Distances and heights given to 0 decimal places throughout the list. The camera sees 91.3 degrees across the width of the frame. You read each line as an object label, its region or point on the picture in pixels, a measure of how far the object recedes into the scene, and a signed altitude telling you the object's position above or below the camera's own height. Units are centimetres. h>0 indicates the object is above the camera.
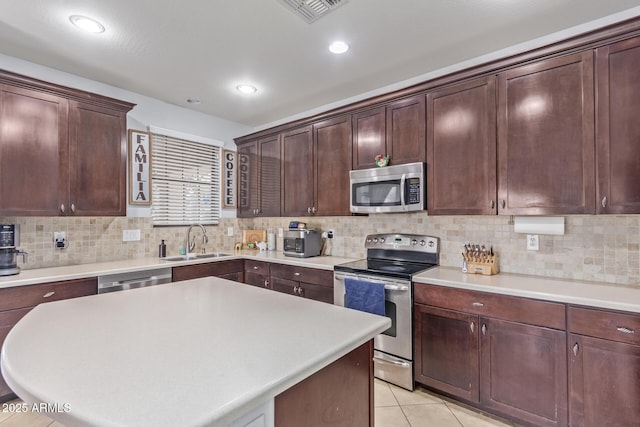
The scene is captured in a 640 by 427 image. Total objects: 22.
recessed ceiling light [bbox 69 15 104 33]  207 +132
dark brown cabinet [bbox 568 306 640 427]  166 -84
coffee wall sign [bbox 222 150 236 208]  428 +54
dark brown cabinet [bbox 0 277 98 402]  222 -59
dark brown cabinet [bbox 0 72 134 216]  245 +58
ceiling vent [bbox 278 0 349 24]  190 +131
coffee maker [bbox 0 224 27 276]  241 -24
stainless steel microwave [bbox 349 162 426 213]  271 +26
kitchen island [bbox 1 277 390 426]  71 -42
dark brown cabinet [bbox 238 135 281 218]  397 +54
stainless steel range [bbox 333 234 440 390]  246 -61
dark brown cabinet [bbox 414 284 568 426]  189 -91
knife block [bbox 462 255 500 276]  245 -39
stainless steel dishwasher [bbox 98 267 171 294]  264 -55
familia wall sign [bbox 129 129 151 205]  336 +55
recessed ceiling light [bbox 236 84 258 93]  318 +134
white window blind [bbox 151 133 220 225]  361 +45
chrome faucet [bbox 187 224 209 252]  362 -25
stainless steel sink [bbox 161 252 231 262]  349 -45
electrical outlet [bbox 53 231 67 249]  286 -19
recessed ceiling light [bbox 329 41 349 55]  238 +133
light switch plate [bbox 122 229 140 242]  330 -19
